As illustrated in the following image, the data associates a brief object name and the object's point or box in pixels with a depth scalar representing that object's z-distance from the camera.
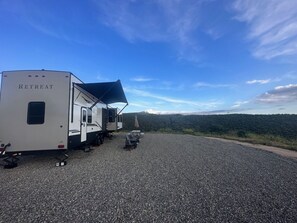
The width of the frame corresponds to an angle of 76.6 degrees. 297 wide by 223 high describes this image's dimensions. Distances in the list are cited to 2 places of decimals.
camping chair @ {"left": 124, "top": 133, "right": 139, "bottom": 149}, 11.20
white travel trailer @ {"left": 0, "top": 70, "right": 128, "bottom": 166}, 6.41
